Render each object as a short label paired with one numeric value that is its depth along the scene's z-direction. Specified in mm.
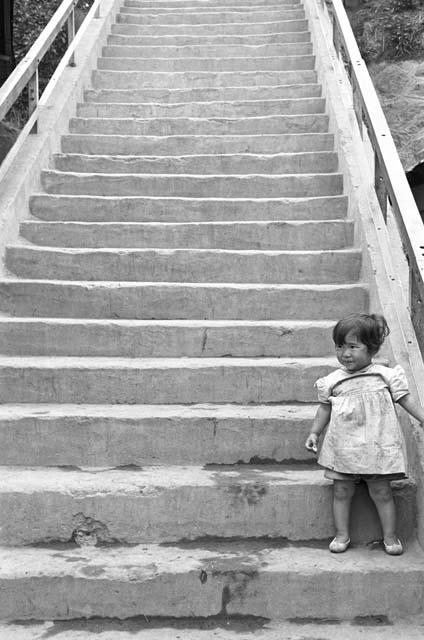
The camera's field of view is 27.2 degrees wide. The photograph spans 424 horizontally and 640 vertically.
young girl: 3299
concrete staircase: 3207
